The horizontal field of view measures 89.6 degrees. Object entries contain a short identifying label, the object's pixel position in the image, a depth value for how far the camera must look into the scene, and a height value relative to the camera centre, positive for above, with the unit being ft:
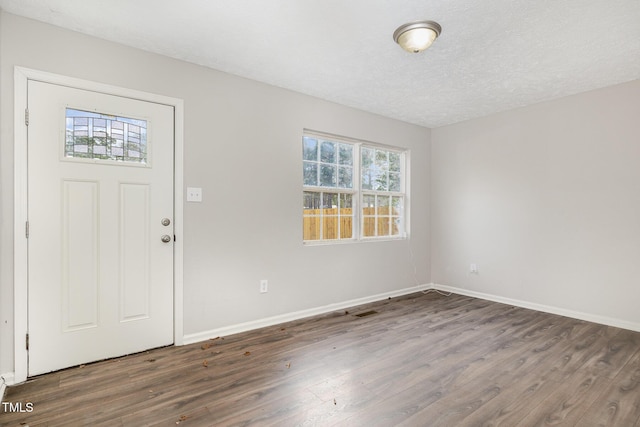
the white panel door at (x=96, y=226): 7.46 -0.36
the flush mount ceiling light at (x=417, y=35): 7.41 +4.22
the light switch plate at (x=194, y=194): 9.34 +0.52
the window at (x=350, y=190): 12.34 +0.95
